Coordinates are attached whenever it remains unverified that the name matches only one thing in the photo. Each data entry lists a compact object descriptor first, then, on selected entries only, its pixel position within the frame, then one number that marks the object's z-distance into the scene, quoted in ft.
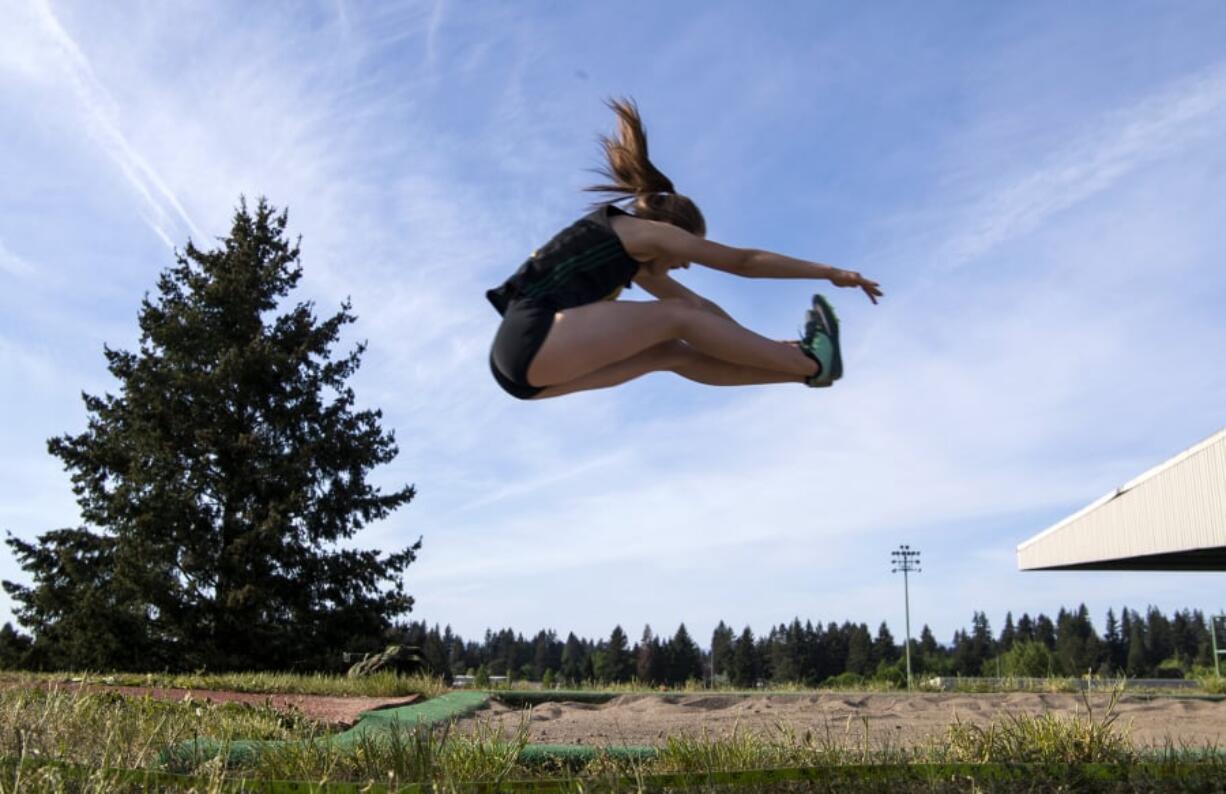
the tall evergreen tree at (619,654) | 274.36
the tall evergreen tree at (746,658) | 276.04
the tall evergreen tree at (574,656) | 348.92
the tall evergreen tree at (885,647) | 276.51
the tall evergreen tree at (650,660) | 246.47
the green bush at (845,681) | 47.81
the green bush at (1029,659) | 138.74
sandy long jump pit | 21.12
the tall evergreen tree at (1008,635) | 324.19
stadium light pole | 179.63
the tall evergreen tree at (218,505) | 68.74
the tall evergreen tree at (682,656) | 248.11
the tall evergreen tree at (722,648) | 295.28
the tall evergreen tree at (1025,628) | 339.48
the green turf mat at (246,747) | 13.46
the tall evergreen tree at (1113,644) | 306.76
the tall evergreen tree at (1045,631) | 322.96
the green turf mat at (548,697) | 32.50
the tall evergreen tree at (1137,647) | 283.53
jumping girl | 12.66
